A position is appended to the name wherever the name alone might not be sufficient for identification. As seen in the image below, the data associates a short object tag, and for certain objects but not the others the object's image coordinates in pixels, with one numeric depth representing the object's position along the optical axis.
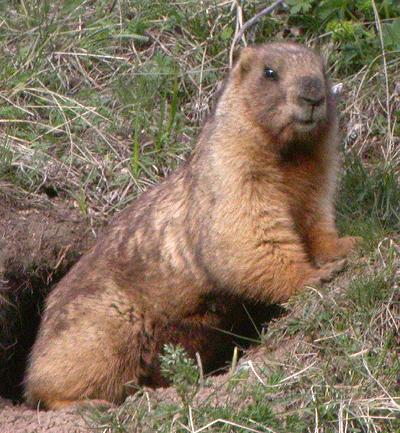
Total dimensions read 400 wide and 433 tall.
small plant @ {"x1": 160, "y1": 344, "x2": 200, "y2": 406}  9.16
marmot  11.12
